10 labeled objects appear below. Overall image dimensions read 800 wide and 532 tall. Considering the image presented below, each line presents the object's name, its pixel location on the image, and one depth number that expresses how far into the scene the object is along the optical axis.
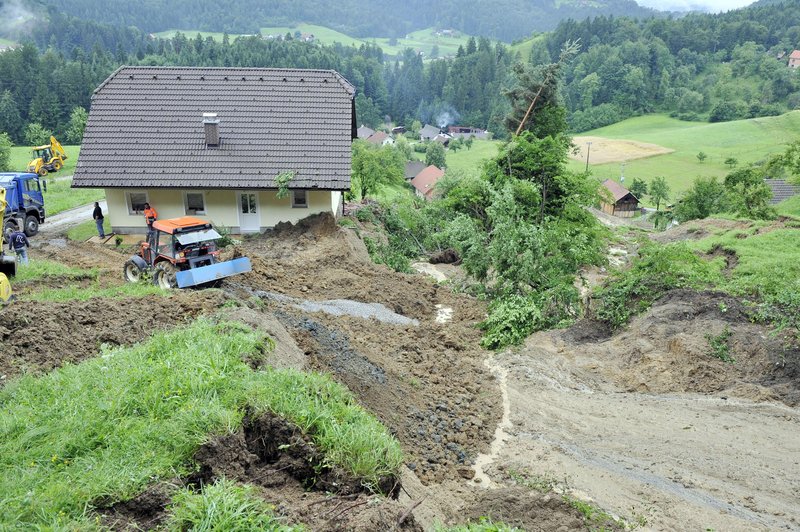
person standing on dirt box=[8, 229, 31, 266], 18.30
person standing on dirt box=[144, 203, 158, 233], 22.09
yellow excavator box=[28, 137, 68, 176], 37.88
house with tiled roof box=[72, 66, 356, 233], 24.36
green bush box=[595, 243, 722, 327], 17.30
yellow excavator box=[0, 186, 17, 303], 15.63
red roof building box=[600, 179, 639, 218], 68.31
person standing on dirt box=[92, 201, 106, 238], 24.12
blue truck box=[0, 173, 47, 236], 24.09
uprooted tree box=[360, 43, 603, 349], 17.97
